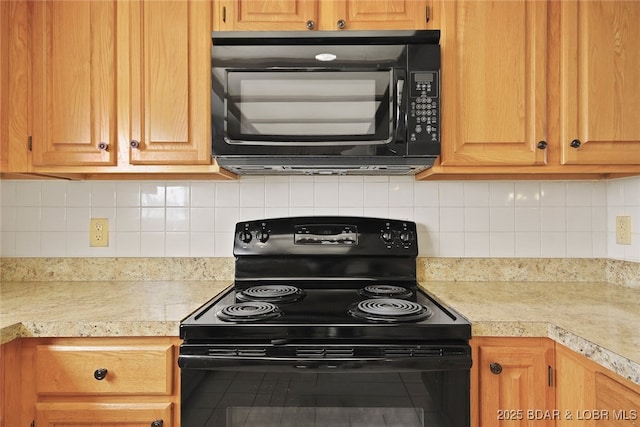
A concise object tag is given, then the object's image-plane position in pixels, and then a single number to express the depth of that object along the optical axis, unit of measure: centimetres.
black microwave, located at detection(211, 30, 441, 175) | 149
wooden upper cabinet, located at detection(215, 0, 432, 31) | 155
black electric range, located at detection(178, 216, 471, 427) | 116
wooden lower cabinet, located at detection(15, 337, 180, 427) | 120
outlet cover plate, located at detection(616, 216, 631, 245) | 175
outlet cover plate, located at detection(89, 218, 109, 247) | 188
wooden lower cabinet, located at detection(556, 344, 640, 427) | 94
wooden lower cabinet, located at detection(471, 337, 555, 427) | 120
